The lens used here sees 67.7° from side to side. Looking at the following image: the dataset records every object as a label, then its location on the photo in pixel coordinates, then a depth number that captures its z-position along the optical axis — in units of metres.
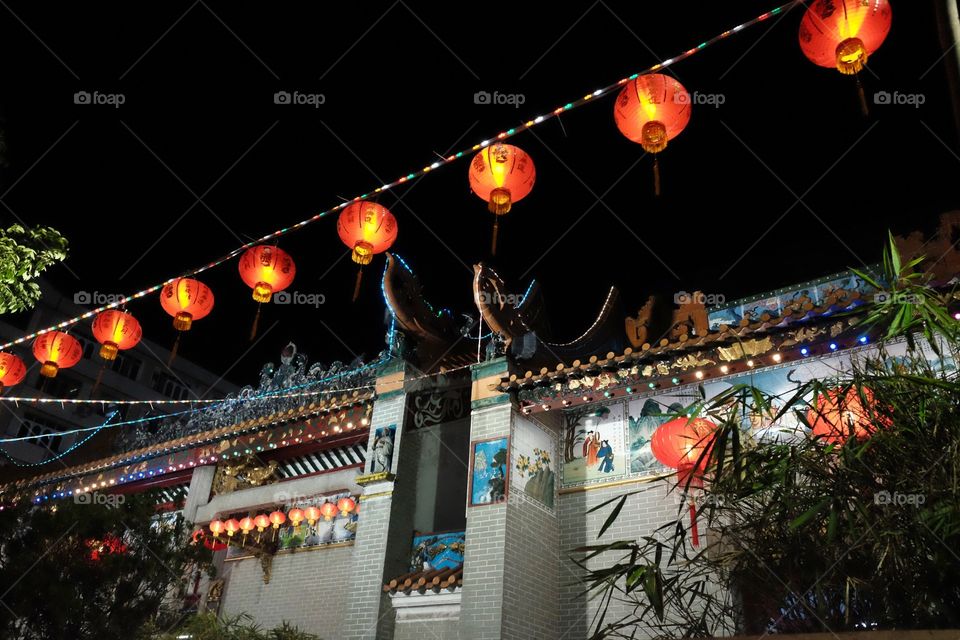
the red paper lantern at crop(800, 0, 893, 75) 4.89
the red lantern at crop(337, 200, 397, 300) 7.20
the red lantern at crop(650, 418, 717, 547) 6.03
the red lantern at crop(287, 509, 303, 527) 9.64
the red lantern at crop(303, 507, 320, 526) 9.46
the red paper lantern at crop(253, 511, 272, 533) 9.80
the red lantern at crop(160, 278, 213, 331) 8.20
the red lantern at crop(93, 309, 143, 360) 8.81
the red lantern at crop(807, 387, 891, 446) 4.31
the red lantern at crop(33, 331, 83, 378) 9.30
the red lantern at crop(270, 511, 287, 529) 9.71
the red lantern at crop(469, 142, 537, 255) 6.34
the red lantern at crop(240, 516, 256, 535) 9.91
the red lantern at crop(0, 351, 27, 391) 9.78
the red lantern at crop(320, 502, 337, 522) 9.34
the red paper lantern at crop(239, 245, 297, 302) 7.81
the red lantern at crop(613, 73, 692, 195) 5.59
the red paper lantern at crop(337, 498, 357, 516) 9.16
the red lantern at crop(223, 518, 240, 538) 10.02
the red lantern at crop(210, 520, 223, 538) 10.00
